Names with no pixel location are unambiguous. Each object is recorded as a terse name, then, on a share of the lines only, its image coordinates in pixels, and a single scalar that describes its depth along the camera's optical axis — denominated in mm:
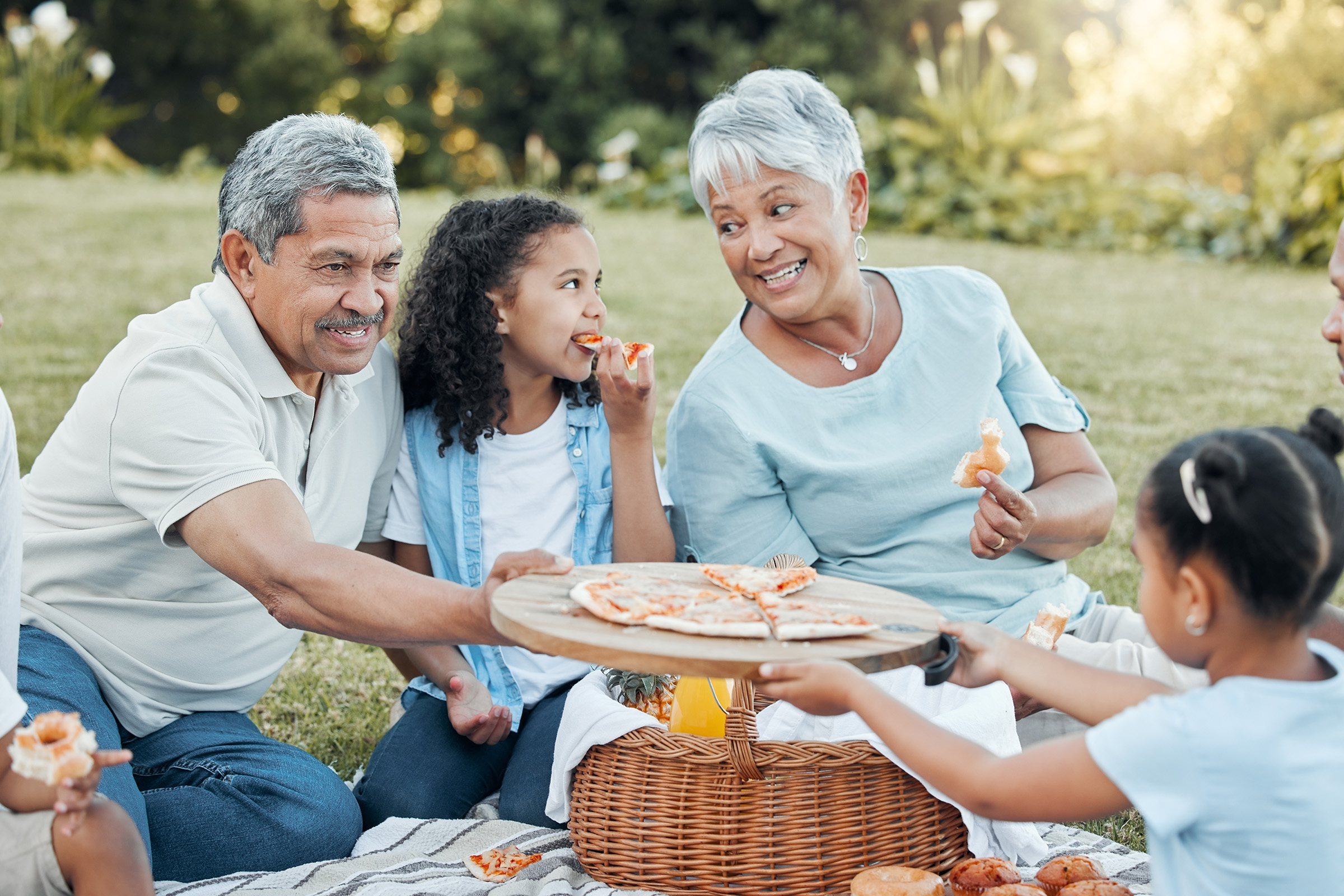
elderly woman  3346
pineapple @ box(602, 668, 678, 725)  3199
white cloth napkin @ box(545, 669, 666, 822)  2869
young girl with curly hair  3418
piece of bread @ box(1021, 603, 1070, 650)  3035
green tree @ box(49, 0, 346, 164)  20531
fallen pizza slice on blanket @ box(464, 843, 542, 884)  2918
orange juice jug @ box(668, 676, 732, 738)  3070
